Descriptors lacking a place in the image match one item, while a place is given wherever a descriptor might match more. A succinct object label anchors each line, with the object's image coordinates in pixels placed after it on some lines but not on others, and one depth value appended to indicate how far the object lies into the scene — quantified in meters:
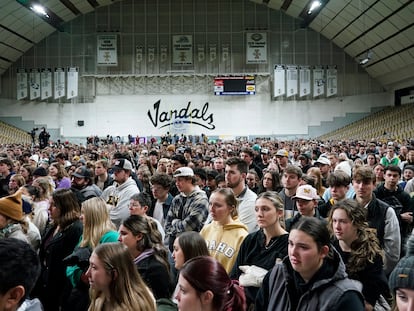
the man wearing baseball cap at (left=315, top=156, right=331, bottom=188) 7.68
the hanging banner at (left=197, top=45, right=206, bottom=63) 32.72
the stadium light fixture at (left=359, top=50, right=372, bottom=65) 24.16
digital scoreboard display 32.12
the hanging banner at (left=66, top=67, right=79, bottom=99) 32.41
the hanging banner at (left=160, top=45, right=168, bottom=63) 32.78
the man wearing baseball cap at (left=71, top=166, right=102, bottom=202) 6.00
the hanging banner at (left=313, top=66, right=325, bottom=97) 32.94
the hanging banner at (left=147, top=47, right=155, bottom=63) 32.88
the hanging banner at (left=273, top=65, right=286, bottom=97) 32.47
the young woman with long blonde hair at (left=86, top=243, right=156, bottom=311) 2.48
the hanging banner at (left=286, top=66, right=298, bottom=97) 32.72
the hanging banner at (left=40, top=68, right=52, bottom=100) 32.59
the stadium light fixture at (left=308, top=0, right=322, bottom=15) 27.55
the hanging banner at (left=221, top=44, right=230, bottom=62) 32.81
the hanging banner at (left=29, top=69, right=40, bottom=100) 32.78
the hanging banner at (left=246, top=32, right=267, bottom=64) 32.28
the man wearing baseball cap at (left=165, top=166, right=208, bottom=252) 4.33
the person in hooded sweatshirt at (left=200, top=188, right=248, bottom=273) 3.56
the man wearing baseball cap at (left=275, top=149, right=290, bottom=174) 8.09
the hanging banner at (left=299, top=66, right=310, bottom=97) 32.78
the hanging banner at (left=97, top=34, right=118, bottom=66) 32.06
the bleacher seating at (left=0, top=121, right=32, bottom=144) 29.97
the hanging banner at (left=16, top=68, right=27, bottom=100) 32.78
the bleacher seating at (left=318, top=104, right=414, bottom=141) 27.67
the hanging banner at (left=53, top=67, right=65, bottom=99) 32.53
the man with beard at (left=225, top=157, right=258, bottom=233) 4.43
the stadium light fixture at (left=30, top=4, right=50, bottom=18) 25.36
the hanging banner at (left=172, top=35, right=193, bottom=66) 32.53
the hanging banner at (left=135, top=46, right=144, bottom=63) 32.88
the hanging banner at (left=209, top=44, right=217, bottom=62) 32.81
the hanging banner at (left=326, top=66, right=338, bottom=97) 33.09
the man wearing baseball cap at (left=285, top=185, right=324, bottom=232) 4.21
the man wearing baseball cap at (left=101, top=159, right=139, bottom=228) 5.42
